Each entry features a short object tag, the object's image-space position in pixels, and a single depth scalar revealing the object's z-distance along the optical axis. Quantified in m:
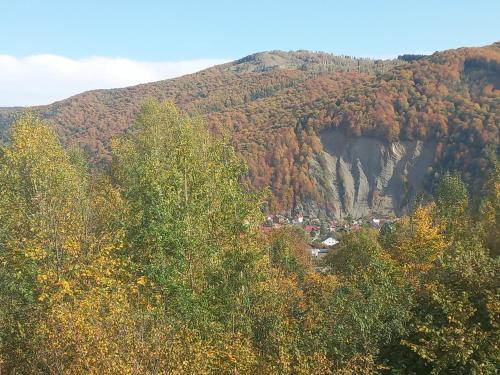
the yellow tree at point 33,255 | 17.47
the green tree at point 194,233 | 20.39
